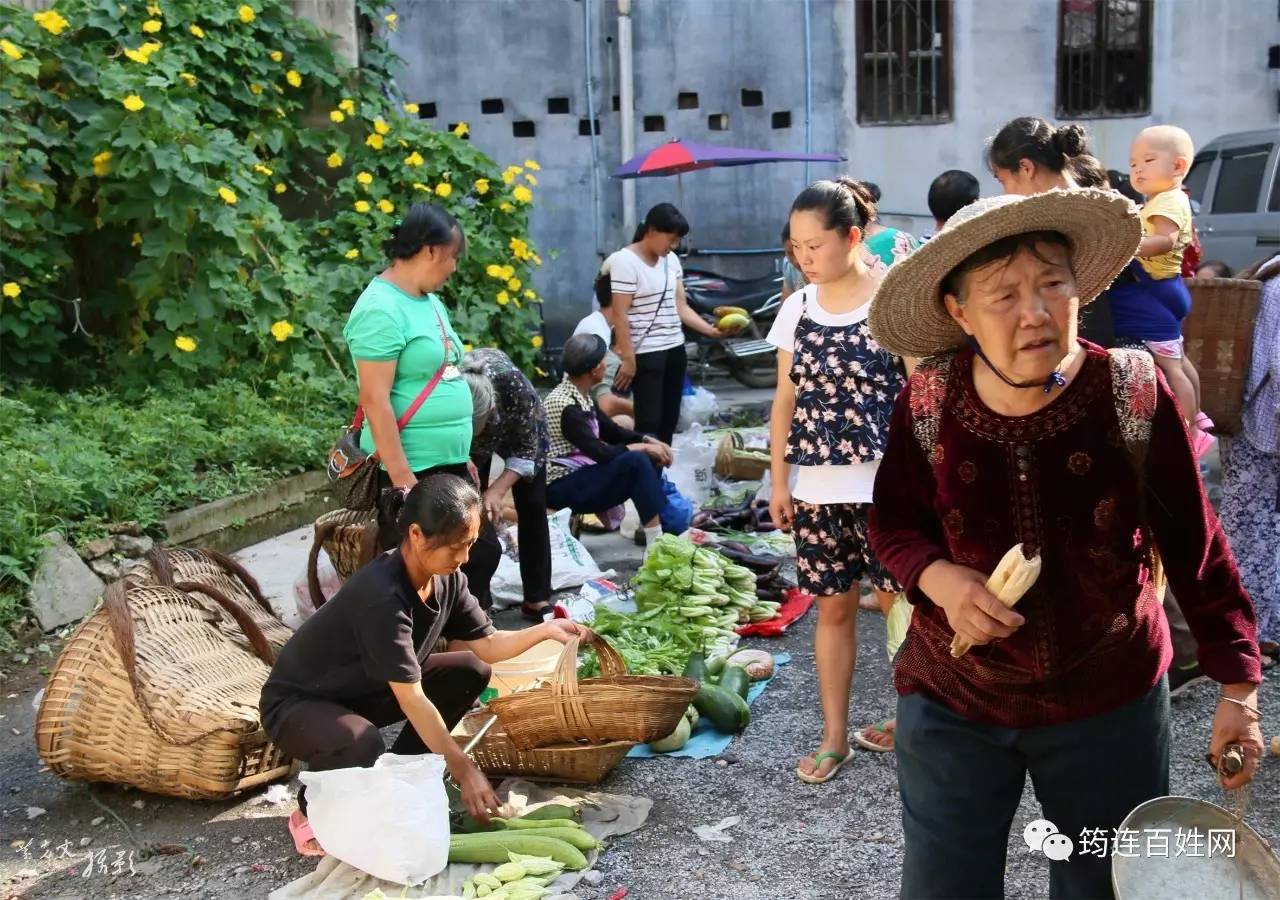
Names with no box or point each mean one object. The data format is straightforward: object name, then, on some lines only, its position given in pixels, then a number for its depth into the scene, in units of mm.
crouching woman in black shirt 3850
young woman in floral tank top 4160
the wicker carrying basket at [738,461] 9025
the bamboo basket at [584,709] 4250
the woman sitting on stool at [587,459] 7082
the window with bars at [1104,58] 15500
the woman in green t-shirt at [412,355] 4797
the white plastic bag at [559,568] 6680
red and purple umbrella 12547
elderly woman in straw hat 2301
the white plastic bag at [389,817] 3621
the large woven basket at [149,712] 4281
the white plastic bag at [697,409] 10484
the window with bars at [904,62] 15453
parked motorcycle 13328
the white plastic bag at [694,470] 8656
